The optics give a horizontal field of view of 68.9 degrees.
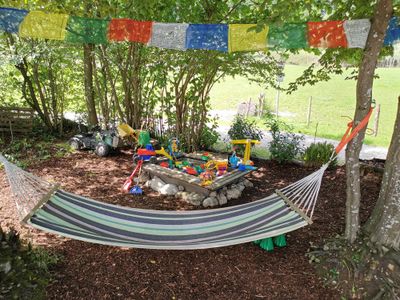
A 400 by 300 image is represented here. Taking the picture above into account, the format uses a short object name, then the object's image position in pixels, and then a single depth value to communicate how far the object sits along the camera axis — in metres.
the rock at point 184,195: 3.23
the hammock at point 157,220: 1.96
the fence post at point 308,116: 7.54
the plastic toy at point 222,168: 3.52
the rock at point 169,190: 3.37
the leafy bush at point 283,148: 4.39
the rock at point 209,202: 3.13
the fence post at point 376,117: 6.04
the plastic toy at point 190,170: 3.49
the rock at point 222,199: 3.21
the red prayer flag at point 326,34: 2.18
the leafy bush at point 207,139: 5.14
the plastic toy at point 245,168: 3.54
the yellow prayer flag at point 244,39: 2.38
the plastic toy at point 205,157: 3.88
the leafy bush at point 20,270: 1.58
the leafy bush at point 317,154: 4.18
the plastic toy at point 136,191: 3.34
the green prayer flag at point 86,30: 2.43
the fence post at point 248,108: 8.23
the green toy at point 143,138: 3.66
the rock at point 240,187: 3.53
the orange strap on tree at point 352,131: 1.88
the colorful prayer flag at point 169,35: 2.43
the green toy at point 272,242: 2.32
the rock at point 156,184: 3.46
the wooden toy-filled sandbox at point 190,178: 3.17
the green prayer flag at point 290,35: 2.30
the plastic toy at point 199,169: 3.56
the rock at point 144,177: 3.70
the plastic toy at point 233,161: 3.67
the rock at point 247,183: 3.75
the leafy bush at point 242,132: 4.88
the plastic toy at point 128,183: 3.41
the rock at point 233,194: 3.37
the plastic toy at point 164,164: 3.69
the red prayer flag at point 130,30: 2.46
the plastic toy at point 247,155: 3.60
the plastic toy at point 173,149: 3.82
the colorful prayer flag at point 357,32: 2.01
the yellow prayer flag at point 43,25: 2.35
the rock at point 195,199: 3.16
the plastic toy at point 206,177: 3.18
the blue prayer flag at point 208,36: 2.40
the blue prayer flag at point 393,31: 2.27
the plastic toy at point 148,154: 3.45
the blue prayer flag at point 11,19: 2.31
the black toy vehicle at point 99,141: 4.53
